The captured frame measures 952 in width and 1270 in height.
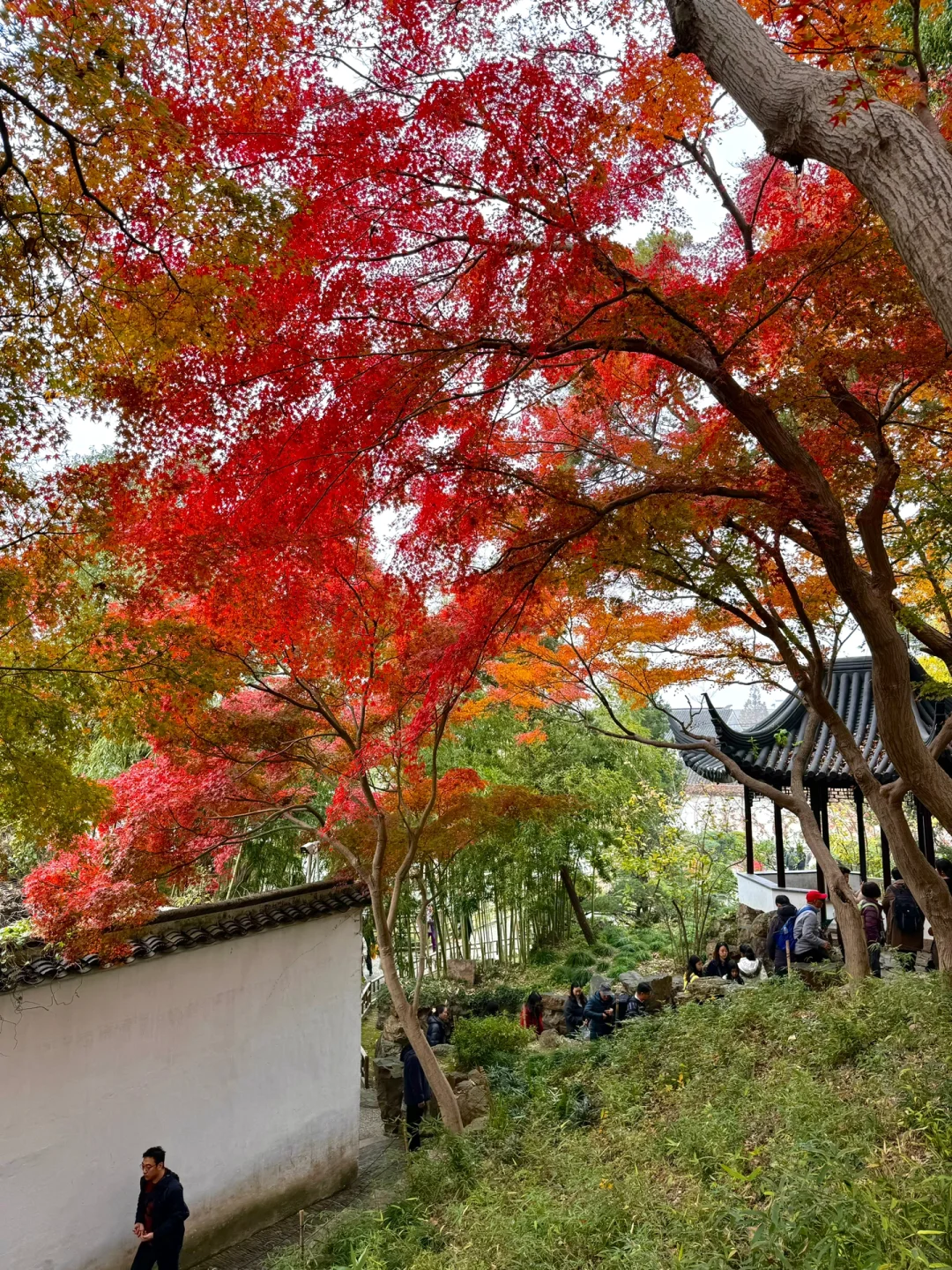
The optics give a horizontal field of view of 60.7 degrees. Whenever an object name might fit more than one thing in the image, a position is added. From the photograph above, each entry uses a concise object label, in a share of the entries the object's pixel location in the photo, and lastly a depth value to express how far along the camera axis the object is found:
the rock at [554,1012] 11.89
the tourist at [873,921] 8.25
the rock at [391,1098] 9.03
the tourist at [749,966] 10.72
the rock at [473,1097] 8.01
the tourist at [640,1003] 9.25
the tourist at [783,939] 8.92
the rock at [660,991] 11.07
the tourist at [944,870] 8.43
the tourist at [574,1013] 9.96
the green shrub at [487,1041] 9.95
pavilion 10.60
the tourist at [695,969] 10.82
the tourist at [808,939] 8.69
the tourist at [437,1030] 10.33
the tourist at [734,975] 10.16
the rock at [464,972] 14.44
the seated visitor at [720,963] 10.43
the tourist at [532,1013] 10.85
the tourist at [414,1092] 7.94
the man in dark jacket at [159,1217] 5.47
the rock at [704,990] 9.62
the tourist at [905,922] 9.07
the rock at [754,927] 12.88
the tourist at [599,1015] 8.77
